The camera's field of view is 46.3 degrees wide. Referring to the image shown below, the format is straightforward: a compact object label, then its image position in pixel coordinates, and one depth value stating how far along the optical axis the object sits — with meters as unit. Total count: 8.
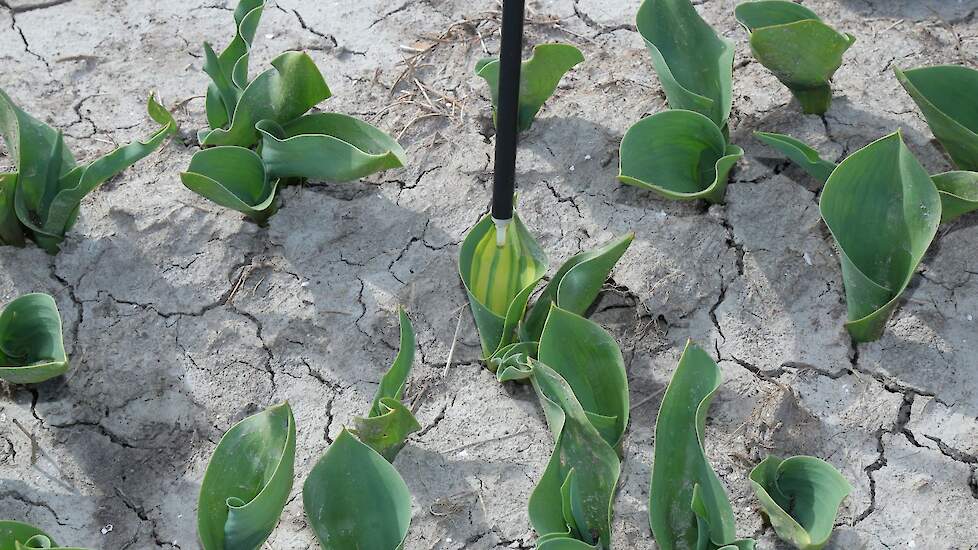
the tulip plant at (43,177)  2.38
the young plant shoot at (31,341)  2.14
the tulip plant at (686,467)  1.90
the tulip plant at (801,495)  1.95
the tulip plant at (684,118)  2.44
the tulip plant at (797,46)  2.52
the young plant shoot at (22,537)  1.83
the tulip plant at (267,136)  2.44
